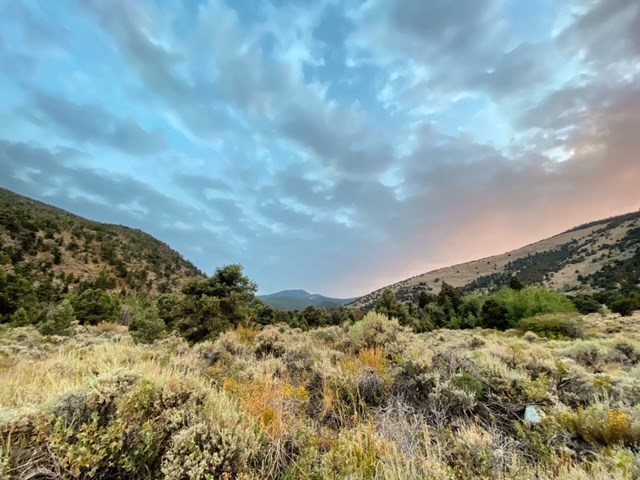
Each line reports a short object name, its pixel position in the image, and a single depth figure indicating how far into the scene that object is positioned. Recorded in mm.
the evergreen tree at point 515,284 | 51000
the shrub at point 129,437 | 2668
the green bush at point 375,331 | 8656
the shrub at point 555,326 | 22861
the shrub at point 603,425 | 3344
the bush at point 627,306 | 33094
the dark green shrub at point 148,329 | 16575
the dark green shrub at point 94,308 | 28703
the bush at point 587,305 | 39969
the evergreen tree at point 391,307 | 35594
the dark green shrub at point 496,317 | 39469
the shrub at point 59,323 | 18969
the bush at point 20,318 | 23325
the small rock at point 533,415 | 4207
